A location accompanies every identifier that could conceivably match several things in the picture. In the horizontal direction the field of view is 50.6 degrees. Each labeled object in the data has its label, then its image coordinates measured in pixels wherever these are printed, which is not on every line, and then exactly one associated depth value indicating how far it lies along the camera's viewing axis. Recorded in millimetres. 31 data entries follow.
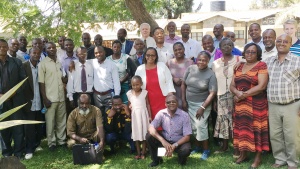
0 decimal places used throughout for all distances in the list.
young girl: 5172
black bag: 5132
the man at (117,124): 5438
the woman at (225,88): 4969
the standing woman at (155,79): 5191
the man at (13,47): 5875
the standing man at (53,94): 5715
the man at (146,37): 6226
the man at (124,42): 6627
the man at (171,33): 6590
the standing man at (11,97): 5160
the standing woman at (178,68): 5414
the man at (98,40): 6623
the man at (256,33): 5582
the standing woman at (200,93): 5031
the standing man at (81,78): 5660
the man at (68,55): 6184
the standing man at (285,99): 4328
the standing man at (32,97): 5578
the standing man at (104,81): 5535
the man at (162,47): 5805
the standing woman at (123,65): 5723
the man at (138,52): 5723
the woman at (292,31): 5129
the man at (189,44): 6324
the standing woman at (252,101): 4512
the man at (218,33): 6359
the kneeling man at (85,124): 5281
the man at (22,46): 6620
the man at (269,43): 5074
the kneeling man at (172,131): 4805
